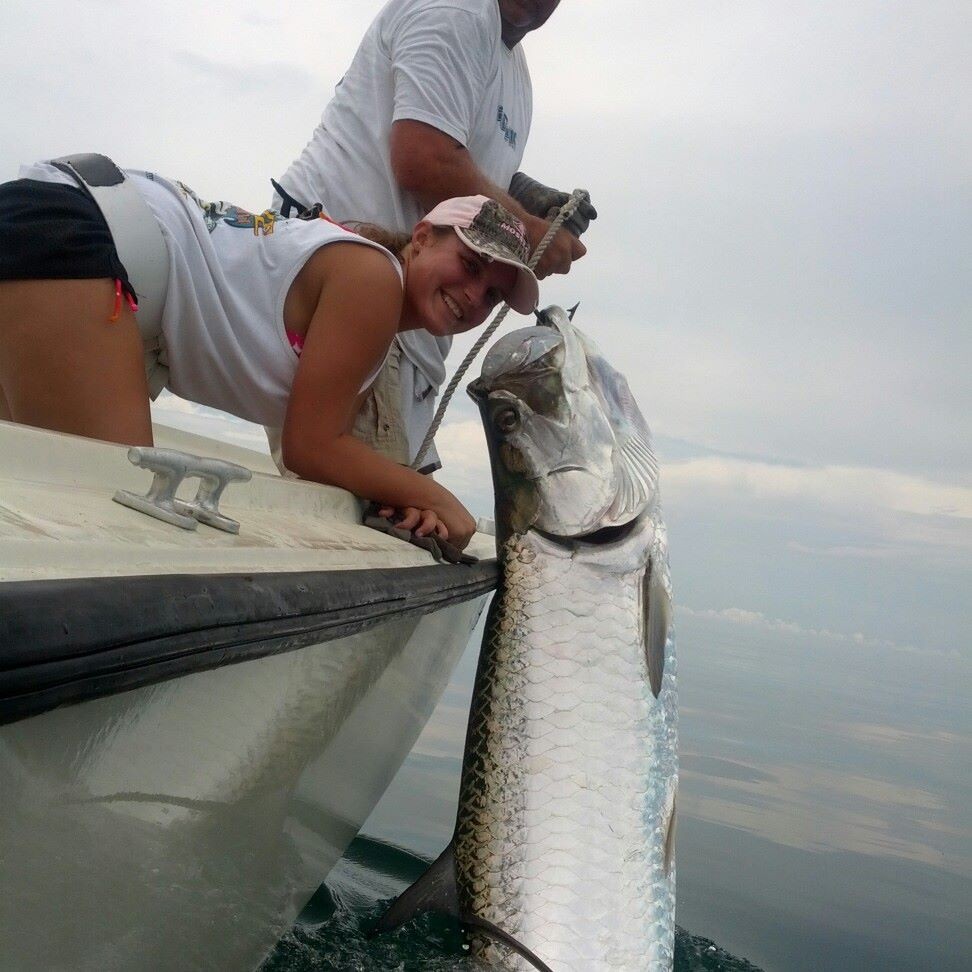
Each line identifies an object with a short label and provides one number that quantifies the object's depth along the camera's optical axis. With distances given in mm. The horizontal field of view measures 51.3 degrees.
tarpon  2033
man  3000
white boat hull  924
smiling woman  2051
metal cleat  1282
